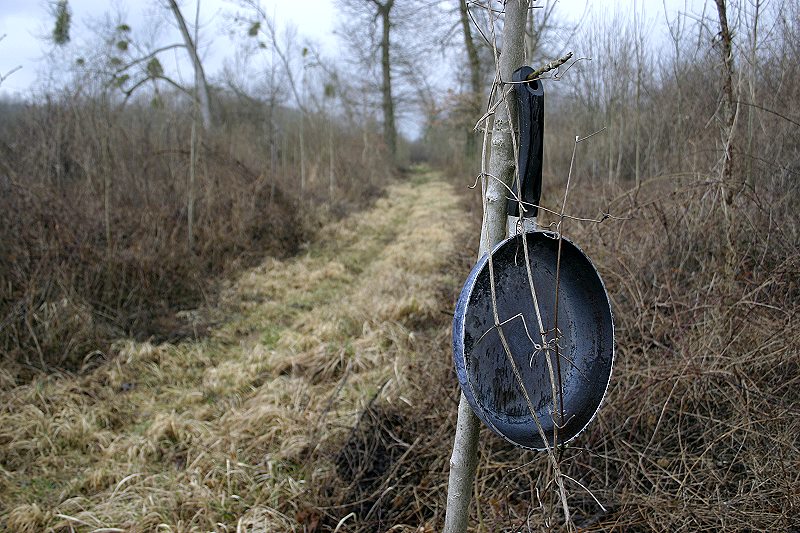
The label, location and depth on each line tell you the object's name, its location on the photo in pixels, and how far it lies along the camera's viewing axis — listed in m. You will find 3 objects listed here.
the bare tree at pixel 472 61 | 14.74
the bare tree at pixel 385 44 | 22.09
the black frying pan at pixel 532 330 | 1.21
